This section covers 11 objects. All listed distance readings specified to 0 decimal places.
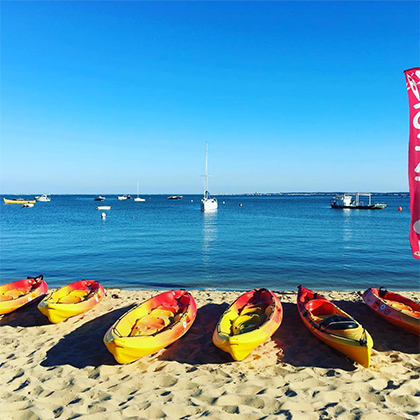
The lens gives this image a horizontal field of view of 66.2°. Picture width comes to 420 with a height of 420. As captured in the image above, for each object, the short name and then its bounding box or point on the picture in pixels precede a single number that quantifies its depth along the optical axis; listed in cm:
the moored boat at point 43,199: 14168
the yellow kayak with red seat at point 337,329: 724
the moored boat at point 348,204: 7238
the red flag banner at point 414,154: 659
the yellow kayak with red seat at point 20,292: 1099
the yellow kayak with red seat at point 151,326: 744
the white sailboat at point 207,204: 7004
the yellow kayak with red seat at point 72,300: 1005
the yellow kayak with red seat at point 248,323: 751
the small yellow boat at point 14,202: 11731
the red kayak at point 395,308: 887
